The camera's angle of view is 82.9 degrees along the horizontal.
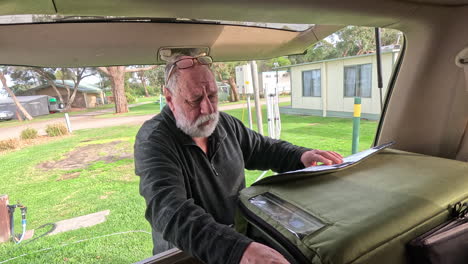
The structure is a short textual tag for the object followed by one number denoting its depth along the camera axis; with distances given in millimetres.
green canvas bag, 619
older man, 659
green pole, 2359
